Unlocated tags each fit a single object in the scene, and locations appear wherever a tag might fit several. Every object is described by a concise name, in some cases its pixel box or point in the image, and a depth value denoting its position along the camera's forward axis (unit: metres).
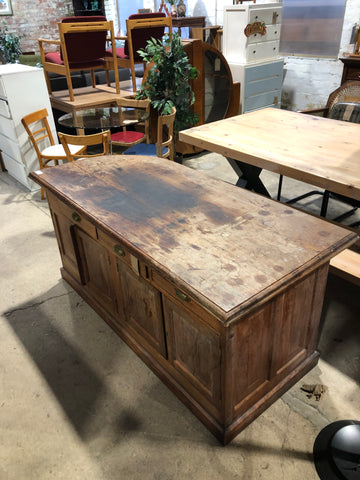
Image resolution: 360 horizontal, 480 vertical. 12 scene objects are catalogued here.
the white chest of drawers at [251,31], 4.76
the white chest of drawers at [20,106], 3.71
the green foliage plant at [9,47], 8.03
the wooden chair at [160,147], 3.21
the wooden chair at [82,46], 4.40
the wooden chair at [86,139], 2.92
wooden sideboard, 1.39
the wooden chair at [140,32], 4.74
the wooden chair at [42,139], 3.63
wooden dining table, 2.01
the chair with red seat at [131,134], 3.71
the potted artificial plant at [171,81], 3.86
